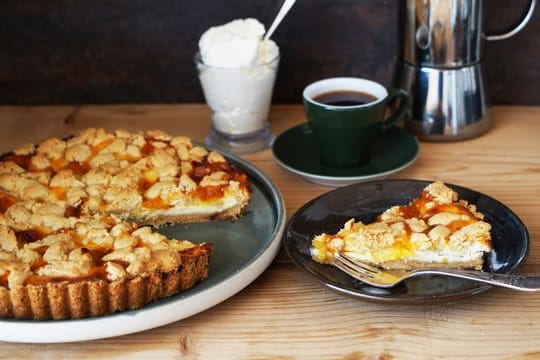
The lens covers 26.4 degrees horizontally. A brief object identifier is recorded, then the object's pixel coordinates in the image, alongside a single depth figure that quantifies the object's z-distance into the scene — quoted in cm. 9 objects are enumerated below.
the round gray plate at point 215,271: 89
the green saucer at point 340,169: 113
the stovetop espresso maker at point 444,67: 114
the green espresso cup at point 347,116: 111
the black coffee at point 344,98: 115
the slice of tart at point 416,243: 96
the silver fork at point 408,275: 91
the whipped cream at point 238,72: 115
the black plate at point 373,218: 93
